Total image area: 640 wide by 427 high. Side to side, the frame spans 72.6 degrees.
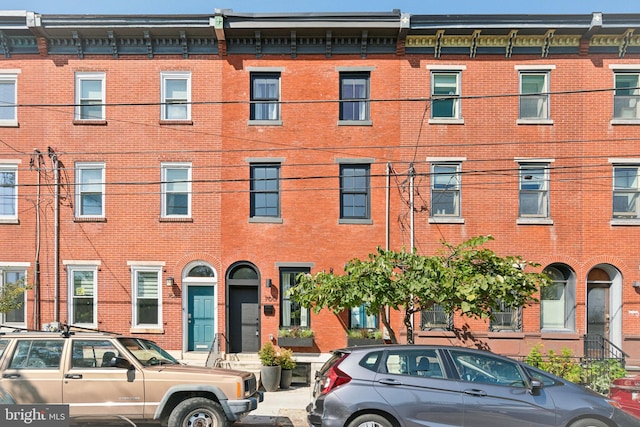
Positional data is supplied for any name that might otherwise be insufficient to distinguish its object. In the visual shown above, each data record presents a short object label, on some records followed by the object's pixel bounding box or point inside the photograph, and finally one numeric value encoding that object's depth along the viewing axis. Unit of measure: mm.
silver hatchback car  6207
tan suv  6902
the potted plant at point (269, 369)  11602
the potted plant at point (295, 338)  13031
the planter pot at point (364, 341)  12734
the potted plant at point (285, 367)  11974
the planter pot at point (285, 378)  12023
